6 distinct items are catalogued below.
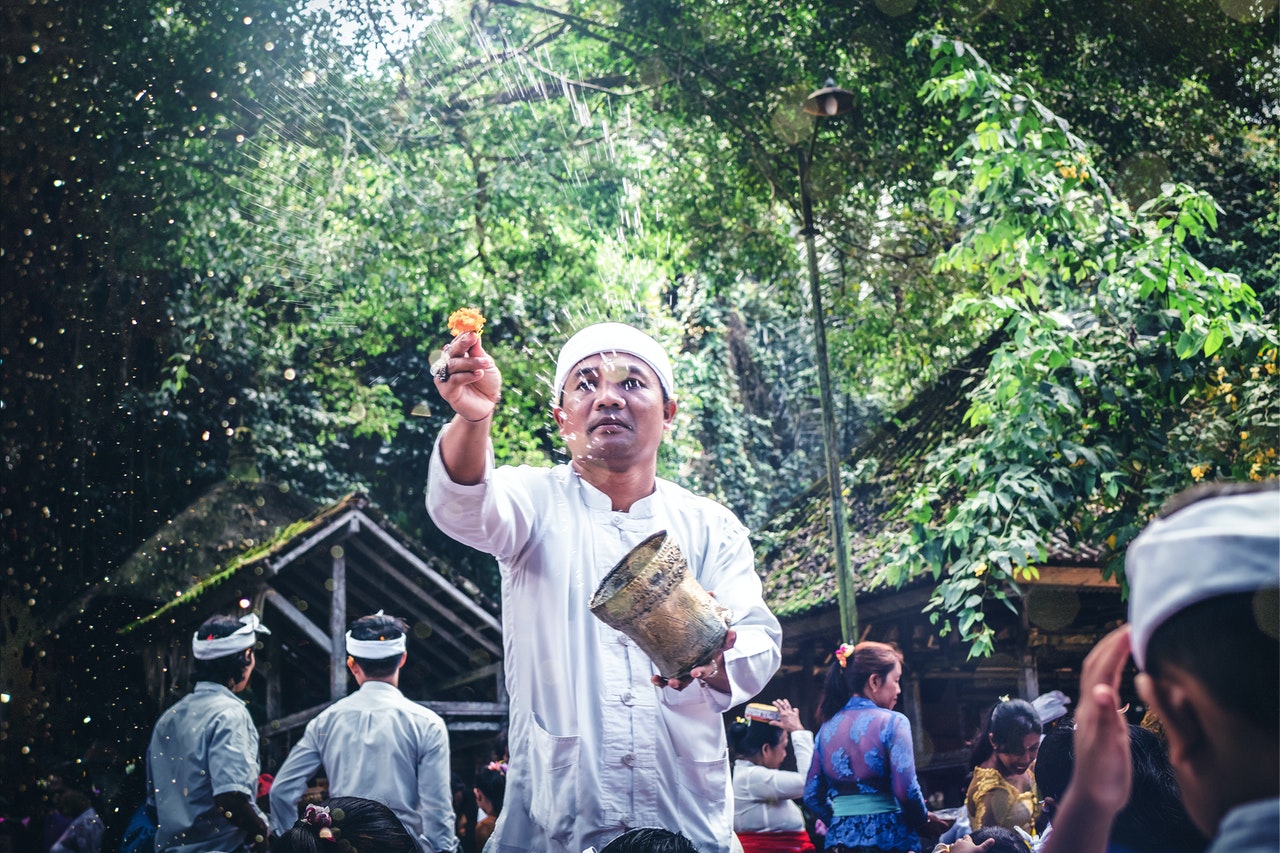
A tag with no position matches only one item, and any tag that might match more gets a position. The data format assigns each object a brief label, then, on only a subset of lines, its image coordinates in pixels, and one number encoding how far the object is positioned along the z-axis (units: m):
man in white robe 2.65
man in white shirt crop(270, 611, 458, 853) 5.26
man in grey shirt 5.00
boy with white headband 1.25
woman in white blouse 6.10
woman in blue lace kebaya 5.28
